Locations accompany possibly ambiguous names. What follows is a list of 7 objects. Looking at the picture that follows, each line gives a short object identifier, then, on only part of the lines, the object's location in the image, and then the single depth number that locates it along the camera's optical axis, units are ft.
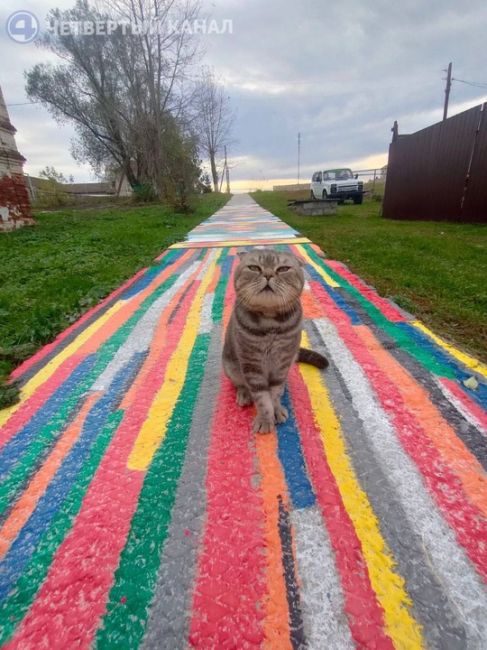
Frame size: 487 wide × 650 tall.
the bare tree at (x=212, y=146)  111.75
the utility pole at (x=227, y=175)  186.70
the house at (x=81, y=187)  65.98
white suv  53.47
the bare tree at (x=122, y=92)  55.77
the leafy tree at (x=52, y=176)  73.31
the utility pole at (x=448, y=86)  64.51
